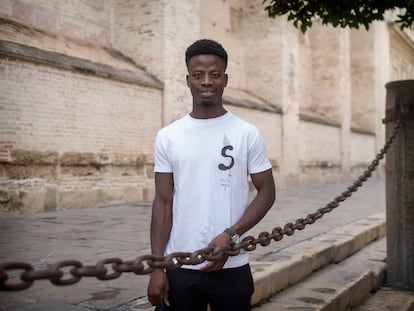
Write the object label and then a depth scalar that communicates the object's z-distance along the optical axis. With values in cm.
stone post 403
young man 179
